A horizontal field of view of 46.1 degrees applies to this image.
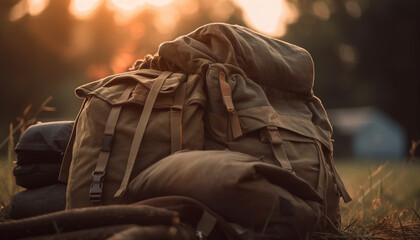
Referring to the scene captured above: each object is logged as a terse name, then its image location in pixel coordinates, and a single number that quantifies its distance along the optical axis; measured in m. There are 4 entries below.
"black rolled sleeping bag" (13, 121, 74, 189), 2.79
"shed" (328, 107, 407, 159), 39.66
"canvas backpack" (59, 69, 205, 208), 2.45
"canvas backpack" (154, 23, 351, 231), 2.60
